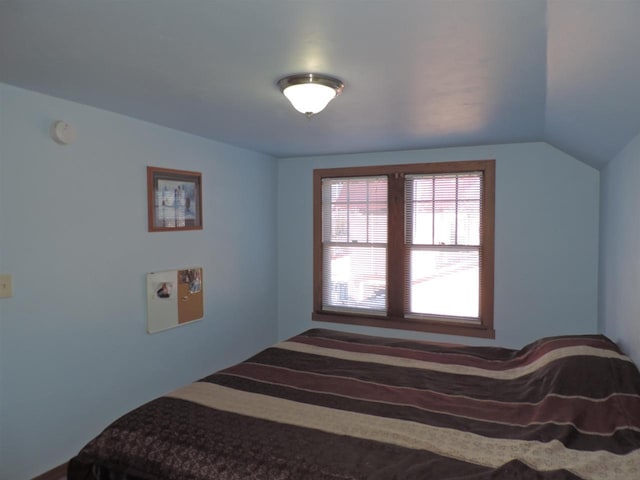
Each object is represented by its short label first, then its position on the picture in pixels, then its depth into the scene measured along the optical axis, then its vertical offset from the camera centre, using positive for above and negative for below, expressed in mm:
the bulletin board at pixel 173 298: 3303 -520
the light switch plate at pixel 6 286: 2352 -288
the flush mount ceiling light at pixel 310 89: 2123 +715
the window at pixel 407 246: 4078 -132
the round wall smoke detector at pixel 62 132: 2572 +604
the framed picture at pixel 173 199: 3301 +274
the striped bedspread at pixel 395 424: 1581 -828
